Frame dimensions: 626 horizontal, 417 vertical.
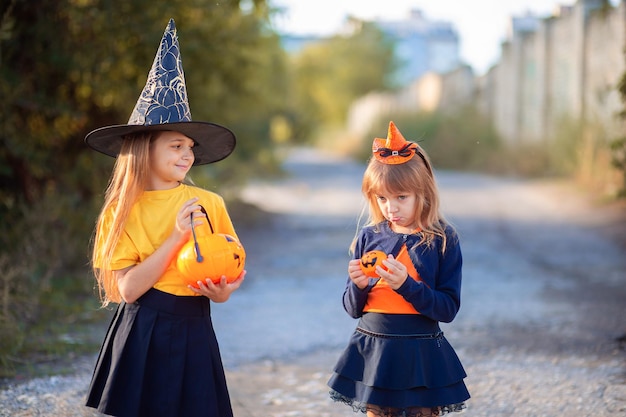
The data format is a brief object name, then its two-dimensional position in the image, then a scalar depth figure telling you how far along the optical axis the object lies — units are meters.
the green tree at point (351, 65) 59.66
